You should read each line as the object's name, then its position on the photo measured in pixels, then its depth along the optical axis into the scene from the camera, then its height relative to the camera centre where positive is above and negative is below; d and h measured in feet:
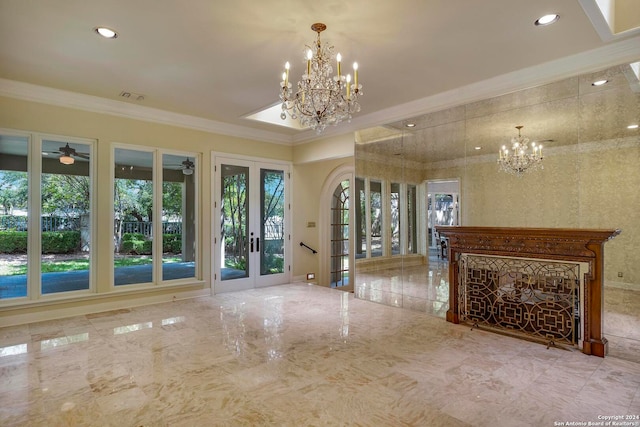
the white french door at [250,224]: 20.44 -0.44
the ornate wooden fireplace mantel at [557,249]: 11.05 -1.15
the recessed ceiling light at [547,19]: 9.48 +5.44
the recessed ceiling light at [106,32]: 10.13 +5.45
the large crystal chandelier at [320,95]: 9.76 +3.46
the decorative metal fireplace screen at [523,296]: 11.80 -2.92
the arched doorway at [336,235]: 24.45 -1.25
